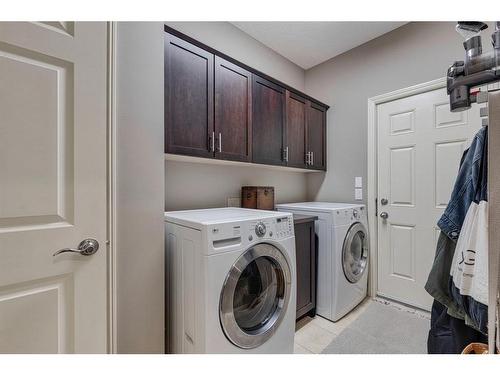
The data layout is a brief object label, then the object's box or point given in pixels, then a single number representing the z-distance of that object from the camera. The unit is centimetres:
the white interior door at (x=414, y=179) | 198
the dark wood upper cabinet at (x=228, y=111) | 148
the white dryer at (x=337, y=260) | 196
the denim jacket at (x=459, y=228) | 81
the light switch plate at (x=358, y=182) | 250
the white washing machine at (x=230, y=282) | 113
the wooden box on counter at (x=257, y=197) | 209
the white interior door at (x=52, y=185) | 89
